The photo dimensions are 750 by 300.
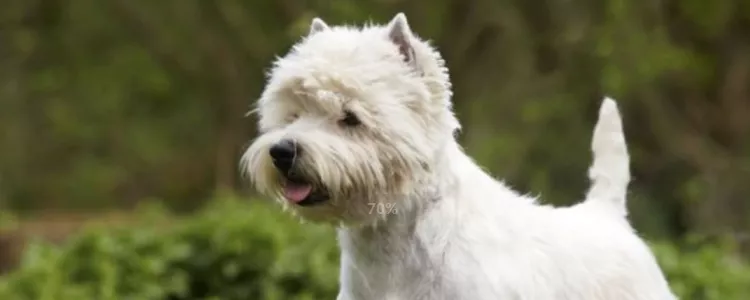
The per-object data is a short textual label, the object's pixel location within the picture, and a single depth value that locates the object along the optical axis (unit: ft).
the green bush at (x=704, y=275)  53.01
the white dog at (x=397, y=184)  26.76
